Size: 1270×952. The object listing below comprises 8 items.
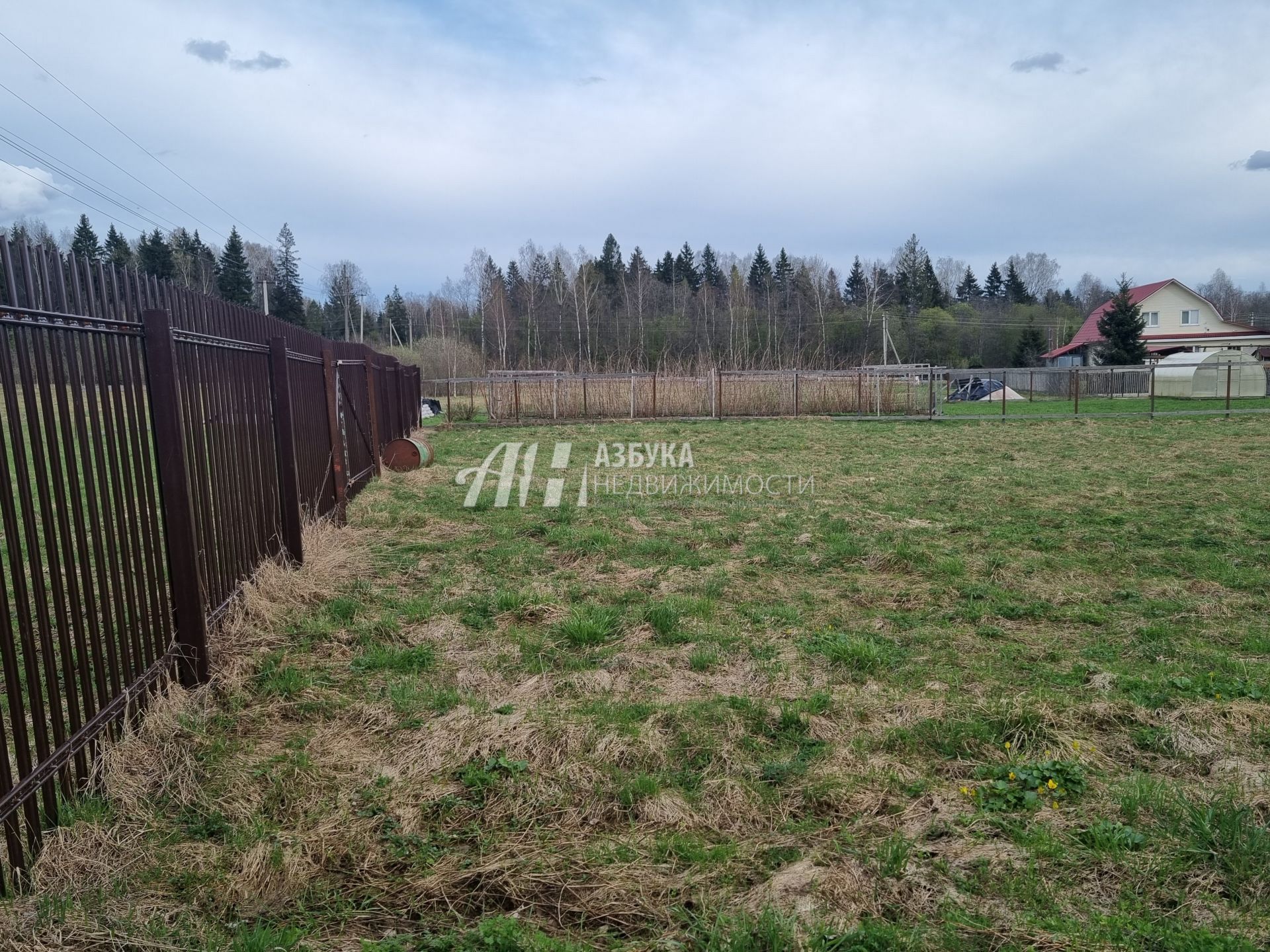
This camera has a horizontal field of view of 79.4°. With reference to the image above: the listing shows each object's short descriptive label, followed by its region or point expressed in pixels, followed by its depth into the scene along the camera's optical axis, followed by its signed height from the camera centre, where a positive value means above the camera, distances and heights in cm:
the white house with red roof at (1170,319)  4972 +277
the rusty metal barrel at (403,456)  1243 -85
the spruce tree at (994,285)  8531 +959
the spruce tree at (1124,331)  3975 +174
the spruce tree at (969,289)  8288 +904
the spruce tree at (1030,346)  5656 +166
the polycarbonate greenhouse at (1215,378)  3014 -76
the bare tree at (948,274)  8125 +1075
